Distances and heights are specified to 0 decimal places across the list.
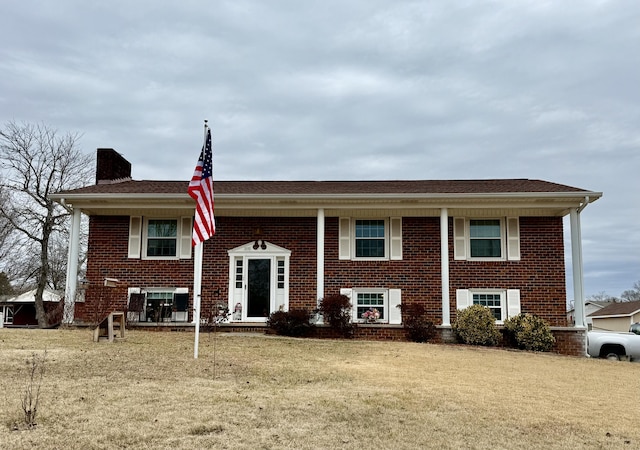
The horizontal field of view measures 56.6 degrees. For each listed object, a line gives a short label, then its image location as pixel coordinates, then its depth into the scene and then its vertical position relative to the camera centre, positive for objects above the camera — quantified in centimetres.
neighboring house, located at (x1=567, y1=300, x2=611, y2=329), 4666 -86
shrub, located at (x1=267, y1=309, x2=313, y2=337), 1480 -76
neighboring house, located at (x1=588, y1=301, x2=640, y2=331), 3641 -138
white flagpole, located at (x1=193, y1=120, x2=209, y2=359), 962 -6
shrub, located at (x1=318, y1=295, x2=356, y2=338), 1477 -50
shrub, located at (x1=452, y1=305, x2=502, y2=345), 1470 -85
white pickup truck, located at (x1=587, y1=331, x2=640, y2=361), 1441 -125
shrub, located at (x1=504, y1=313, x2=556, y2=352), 1462 -98
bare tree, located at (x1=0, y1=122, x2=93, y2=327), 2630 +416
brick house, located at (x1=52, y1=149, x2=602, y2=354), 1627 +113
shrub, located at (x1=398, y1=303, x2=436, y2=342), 1497 -80
